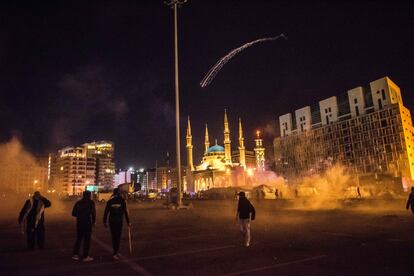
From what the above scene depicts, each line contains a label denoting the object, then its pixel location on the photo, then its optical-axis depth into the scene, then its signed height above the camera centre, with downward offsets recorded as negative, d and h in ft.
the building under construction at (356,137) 264.52 +52.17
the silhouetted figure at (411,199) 41.94 -1.87
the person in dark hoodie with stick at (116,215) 27.40 -1.40
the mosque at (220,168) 382.63 +36.24
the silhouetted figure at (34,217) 32.07 -1.48
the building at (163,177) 604.90 +41.62
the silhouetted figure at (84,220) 27.25 -1.70
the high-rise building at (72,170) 480.64 +50.27
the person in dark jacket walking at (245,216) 32.18 -2.40
